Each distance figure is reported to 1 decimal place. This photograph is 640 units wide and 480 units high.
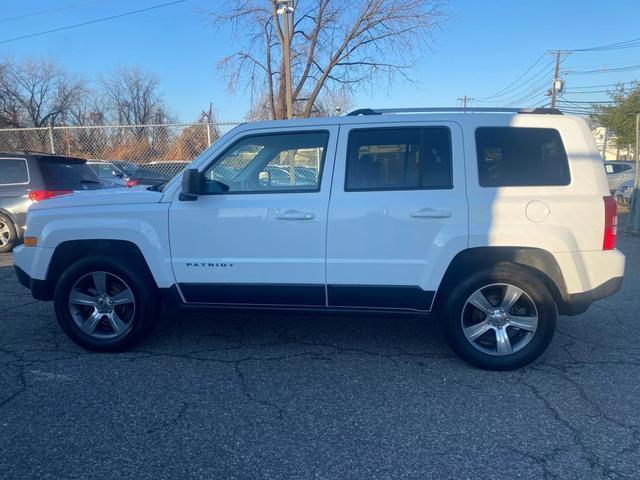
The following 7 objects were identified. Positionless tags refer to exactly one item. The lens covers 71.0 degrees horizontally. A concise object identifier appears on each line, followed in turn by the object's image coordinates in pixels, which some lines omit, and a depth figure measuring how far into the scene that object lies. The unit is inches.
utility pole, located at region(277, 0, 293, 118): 518.0
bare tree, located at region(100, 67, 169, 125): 2162.9
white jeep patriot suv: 130.9
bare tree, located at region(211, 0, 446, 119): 705.0
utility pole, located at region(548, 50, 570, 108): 1307.8
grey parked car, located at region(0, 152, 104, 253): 298.5
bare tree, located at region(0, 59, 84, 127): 1752.0
